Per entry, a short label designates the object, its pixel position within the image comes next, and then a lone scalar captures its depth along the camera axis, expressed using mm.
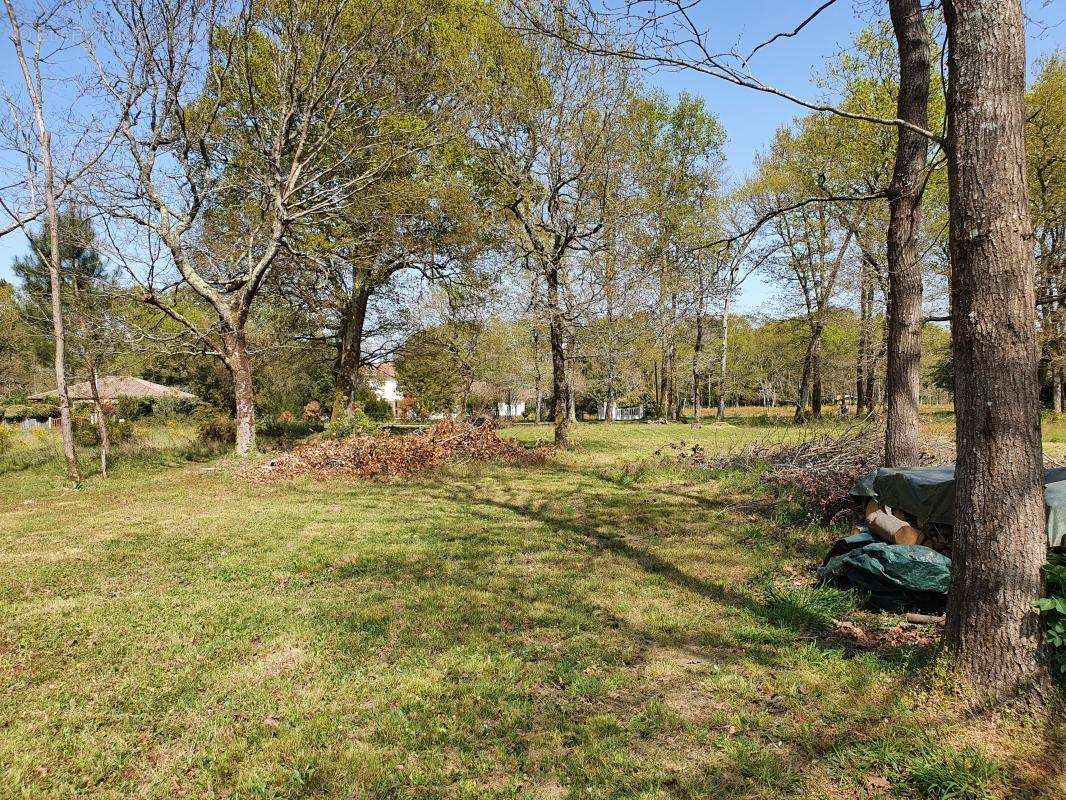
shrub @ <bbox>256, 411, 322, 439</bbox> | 19855
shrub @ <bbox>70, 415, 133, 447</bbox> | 16734
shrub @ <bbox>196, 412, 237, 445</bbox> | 17542
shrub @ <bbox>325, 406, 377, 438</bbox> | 16812
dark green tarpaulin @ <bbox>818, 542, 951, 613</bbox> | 4207
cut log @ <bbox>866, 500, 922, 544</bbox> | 4984
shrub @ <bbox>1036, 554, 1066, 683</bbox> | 2596
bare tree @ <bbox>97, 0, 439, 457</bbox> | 12500
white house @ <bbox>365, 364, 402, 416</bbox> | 31322
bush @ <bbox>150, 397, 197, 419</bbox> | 29075
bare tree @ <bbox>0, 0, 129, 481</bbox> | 10616
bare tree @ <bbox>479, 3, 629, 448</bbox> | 13469
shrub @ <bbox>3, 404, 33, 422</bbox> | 31391
